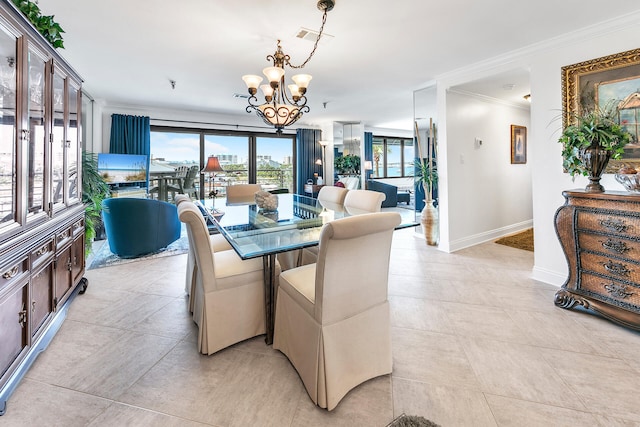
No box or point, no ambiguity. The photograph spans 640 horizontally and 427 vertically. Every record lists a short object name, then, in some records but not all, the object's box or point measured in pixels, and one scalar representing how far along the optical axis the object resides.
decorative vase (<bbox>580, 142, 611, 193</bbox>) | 2.28
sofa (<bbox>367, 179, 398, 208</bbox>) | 7.70
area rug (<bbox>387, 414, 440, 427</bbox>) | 1.31
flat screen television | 4.99
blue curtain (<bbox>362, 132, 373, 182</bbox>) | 8.08
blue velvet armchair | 3.61
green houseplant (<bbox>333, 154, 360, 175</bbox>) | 7.57
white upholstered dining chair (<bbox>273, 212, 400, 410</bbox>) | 1.37
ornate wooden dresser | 2.05
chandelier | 2.47
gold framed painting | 2.41
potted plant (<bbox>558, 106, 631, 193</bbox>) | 2.24
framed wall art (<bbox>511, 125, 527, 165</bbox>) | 4.89
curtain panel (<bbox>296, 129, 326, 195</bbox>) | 7.37
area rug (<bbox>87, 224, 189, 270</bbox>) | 3.61
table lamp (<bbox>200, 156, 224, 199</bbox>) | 4.34
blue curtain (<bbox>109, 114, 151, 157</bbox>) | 5.31
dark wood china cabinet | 1.43
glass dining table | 1.71
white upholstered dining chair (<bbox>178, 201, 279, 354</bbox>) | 1.75
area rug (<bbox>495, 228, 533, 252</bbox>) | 4.22
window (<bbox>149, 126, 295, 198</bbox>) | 6.01
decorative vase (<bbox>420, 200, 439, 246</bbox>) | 4.41
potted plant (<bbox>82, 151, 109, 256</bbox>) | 3.78
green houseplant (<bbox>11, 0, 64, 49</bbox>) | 1.71
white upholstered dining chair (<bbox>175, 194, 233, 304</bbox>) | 2.26
